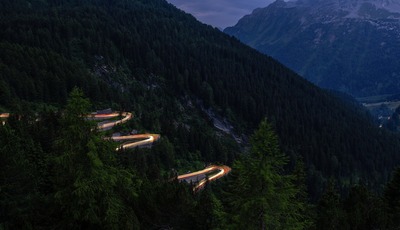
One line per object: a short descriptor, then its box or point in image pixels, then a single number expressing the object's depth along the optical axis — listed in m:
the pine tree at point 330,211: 38.59
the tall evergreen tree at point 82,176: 21.86
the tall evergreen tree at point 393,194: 47.60
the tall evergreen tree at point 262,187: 21.92
